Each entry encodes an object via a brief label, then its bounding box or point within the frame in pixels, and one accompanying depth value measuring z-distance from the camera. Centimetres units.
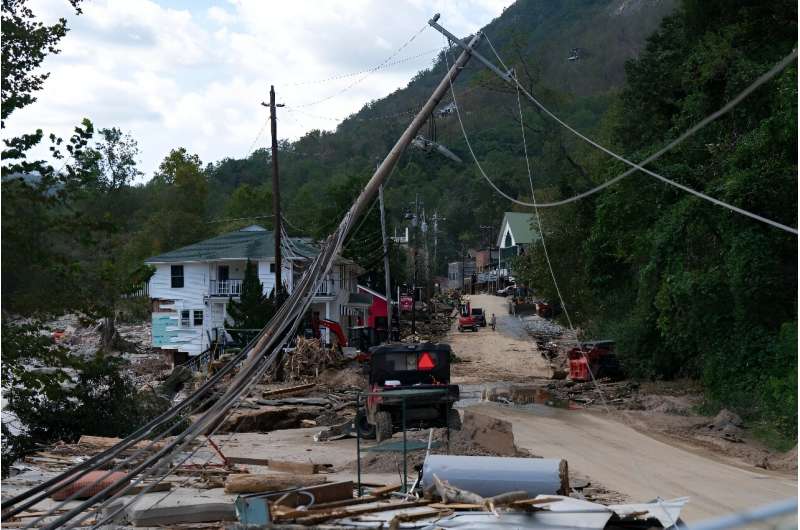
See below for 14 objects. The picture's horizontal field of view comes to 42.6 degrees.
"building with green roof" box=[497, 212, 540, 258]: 11238
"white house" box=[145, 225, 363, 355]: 6219
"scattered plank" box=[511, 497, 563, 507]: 1325
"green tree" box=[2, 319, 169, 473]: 2103
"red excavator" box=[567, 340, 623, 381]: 4512
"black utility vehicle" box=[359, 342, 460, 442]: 2514
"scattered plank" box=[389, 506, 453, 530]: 1294
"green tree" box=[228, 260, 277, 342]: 5294
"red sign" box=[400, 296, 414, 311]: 8864
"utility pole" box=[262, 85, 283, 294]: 4056
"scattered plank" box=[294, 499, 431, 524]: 1345
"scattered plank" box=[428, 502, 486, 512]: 1371
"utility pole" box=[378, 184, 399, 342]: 5228
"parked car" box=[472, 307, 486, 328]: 7956
